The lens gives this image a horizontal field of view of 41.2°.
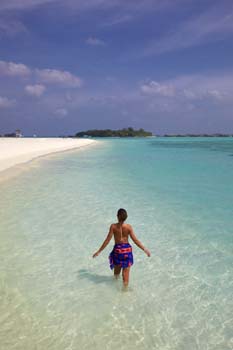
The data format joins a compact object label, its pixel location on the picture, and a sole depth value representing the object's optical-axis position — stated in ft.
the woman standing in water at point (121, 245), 15.83
